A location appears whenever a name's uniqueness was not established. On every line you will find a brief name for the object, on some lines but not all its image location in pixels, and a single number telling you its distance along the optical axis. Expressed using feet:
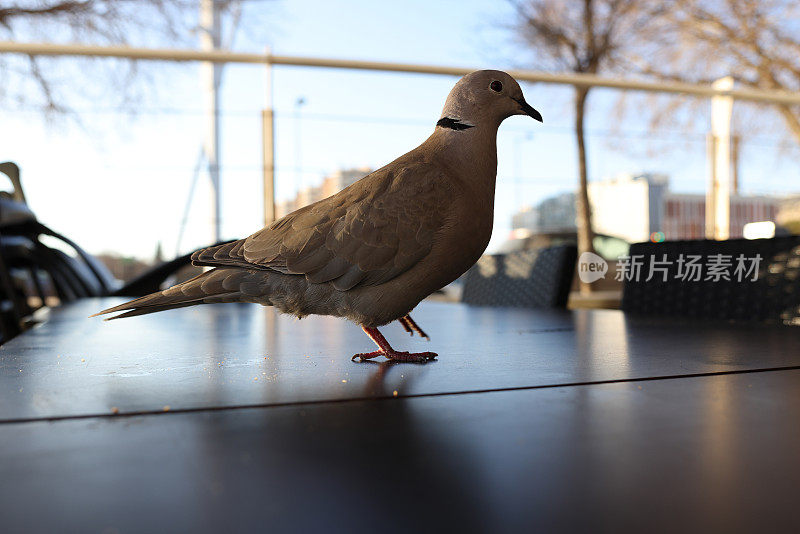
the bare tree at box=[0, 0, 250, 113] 20.81
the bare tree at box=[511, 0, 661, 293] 21.94
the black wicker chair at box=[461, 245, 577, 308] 5.64
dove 2.19
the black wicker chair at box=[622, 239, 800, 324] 4.06
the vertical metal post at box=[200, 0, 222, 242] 13.64
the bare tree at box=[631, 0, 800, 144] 22.40
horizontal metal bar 9.31
